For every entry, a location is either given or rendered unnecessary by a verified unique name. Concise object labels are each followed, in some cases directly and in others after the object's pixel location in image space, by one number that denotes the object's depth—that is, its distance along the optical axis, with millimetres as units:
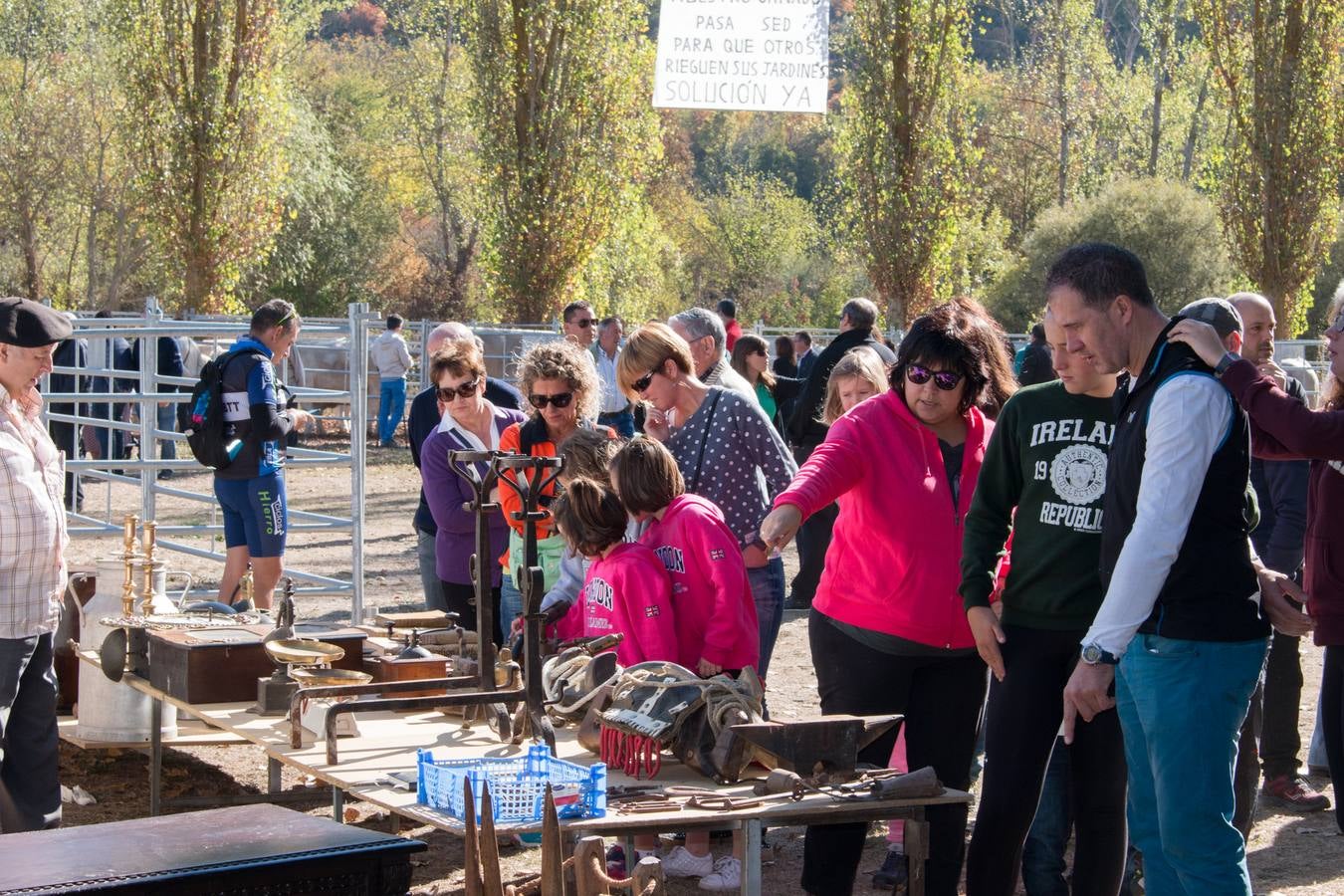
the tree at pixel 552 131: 21891
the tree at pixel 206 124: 21969
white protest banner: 14156
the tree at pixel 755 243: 52844
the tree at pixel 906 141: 20672
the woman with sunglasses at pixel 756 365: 10977
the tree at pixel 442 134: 43406
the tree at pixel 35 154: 34031
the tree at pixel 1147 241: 32281
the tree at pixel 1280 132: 19766
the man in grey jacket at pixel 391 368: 20484
